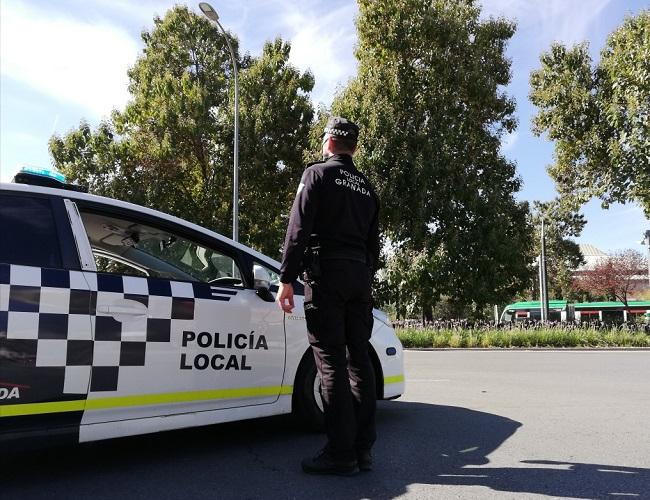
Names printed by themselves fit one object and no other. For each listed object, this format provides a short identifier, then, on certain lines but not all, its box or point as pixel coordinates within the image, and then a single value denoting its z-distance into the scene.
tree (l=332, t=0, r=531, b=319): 17.42
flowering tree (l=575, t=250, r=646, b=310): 46.16
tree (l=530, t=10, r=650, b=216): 16.34
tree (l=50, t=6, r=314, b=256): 21.05
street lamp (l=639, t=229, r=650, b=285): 18.61
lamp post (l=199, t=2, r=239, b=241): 15.23
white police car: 2.91
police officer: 3.14
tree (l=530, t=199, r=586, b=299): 42.33
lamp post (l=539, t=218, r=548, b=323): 26.61
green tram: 43.28
